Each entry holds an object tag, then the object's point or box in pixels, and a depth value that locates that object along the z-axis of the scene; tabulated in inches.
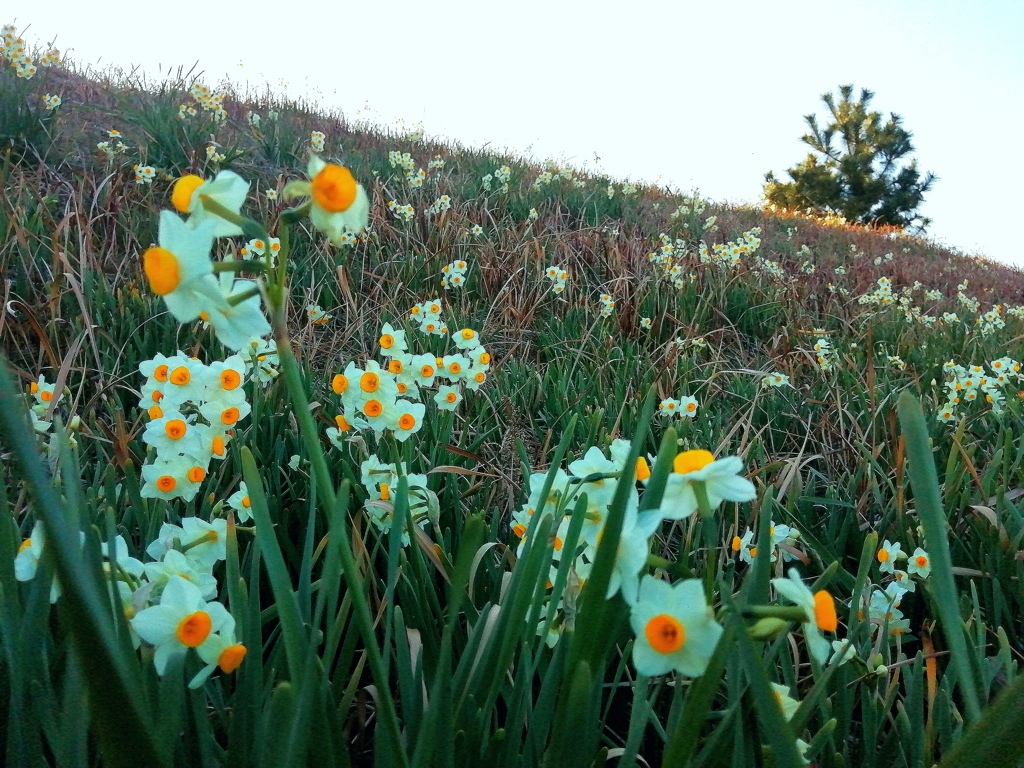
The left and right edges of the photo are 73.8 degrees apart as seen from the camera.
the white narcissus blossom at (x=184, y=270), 17.2
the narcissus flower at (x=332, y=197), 18.0
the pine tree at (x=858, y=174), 981.2
